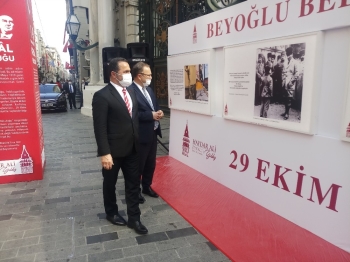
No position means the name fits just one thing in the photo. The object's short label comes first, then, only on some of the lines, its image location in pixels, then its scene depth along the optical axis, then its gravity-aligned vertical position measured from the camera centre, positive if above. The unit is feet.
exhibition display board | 8.21 -0.93
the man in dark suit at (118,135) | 8.85 -1.75
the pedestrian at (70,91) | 53.24 -2.00
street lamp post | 41.81 +7.97
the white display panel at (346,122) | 7.71 -1.11
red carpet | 8.24 -4.98
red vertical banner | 13.46 -0.87
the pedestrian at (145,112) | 11.46 -1.29
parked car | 46.52 -3.04
